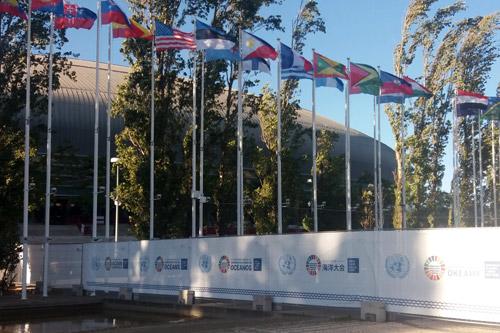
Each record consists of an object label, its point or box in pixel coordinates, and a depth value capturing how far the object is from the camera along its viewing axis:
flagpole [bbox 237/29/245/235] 33.09
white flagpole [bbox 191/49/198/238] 33.47
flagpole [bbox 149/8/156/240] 33.06
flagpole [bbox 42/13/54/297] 27.14
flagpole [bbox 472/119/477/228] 52.47
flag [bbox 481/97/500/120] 44.88
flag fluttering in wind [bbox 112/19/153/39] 30.81
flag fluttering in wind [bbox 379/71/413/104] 38.28
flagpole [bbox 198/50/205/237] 33.89
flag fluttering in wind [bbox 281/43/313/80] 33.25
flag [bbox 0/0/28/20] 26.70
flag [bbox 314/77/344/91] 34.59
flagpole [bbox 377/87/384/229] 43.70
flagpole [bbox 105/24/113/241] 33.03
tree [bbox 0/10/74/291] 32.41
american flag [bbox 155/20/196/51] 31.33
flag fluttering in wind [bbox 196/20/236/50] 31.22
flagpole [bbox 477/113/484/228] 51.42
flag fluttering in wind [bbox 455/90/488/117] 44.50
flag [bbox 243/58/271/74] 32.69
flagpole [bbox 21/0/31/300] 25.73
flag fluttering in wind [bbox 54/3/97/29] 29.30
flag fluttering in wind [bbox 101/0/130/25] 30.27
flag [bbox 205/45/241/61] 31.59
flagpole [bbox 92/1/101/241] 30.52
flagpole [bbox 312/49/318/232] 36.88
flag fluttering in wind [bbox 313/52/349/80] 33.38
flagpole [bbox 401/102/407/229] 42.40
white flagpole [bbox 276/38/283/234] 34.00
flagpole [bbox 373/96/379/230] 43.20
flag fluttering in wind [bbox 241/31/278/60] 31.53
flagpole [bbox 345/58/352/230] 37.01
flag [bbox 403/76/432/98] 39.59
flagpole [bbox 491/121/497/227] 54.38
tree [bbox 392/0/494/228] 49.84
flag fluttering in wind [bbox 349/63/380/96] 35.56
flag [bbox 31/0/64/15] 27.64
